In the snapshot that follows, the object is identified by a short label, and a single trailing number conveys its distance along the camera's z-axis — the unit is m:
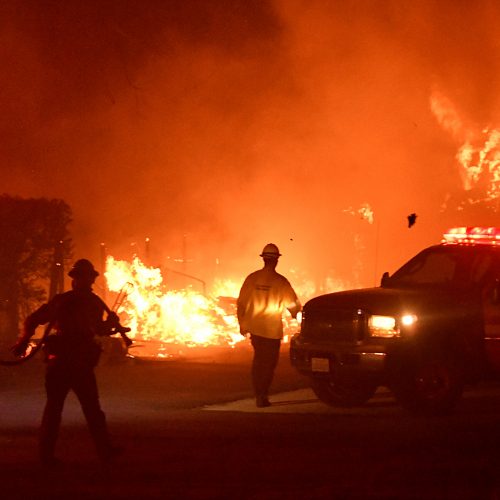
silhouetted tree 47.34
